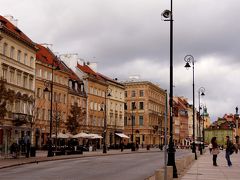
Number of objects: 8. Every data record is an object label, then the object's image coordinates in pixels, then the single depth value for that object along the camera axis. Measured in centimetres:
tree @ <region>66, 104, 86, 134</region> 6412
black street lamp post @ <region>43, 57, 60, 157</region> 3886
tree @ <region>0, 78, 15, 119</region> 3556
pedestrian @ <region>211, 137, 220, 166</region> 2766
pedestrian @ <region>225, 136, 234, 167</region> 2720
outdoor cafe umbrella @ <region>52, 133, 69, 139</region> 5748
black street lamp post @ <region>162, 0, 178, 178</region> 1847
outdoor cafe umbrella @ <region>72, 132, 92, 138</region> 5919
